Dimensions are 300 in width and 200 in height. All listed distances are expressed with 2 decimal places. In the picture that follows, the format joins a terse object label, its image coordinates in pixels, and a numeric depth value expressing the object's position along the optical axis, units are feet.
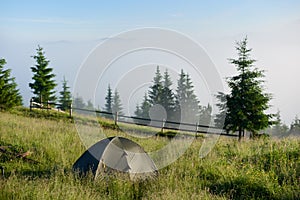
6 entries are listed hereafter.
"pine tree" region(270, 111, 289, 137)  213.66
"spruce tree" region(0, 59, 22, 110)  104.97
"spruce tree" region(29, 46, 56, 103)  136.56
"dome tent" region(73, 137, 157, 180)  21.79
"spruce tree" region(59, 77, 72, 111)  194.31
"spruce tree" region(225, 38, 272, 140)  73.87
